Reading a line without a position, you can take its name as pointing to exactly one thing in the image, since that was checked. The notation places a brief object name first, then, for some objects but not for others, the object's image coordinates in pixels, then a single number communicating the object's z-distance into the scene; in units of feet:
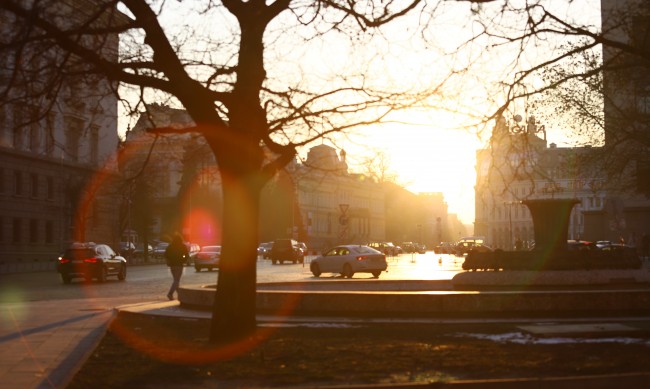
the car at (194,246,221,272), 199.11
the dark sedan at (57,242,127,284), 139.44
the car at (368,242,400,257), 355.97
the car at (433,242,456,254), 405.55
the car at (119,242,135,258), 263.96
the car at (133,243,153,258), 318.36
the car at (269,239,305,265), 259.39
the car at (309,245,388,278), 154.51
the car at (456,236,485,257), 313.94
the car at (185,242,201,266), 266.75
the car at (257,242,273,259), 329.48
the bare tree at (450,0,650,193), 132.05
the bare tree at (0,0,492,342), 43.75
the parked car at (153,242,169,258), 314.10
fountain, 81.34
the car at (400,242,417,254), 470.31
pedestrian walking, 88.52
